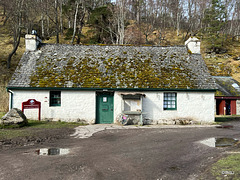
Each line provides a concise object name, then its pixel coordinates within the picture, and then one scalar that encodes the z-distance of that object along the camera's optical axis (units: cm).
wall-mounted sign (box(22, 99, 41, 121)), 1405
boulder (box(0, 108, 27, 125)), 1185
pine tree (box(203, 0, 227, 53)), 4403
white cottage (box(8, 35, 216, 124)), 1480
